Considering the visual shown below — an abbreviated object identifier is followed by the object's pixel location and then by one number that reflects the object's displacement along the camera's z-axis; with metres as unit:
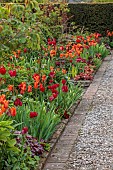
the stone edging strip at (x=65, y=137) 4.44
